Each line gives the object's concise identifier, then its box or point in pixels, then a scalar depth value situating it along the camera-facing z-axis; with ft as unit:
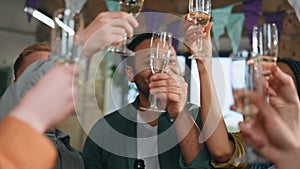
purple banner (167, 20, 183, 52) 10.36
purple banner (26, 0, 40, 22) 9.59
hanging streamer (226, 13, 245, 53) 10.51
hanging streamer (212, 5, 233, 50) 10.18
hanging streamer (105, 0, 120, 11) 9.75
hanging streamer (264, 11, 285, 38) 9.67
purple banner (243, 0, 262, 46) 9.61
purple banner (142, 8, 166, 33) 10.30
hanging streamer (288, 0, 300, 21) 5.58
